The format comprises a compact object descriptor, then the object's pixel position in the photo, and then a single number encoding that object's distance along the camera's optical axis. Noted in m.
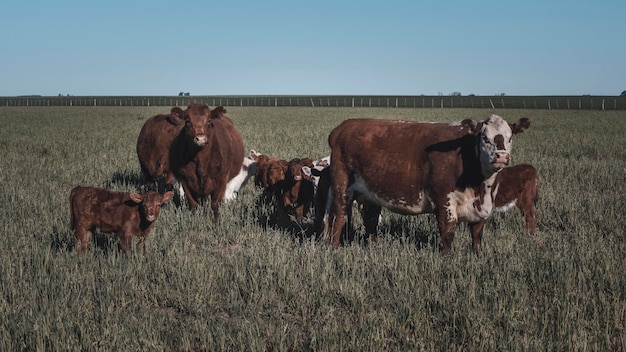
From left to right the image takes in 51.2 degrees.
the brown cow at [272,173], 10.83
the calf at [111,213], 6.94
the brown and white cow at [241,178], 11.47
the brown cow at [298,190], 10.22
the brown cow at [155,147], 11.66
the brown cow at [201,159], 9.40
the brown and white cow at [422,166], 6.93
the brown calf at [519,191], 8.44
